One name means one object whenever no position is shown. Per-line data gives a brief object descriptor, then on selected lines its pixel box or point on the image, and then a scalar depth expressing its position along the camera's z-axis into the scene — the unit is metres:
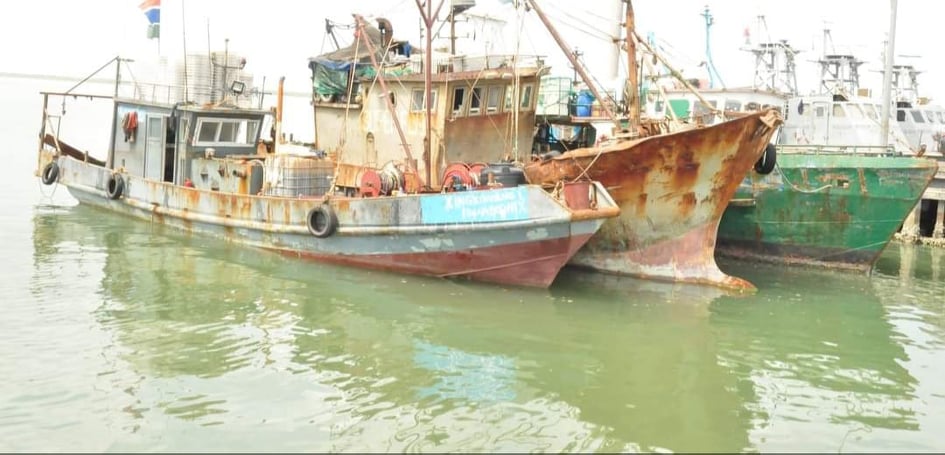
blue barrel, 20.58
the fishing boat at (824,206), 17.70
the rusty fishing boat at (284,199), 14.00
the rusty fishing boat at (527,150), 14.88
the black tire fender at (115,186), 21.38
